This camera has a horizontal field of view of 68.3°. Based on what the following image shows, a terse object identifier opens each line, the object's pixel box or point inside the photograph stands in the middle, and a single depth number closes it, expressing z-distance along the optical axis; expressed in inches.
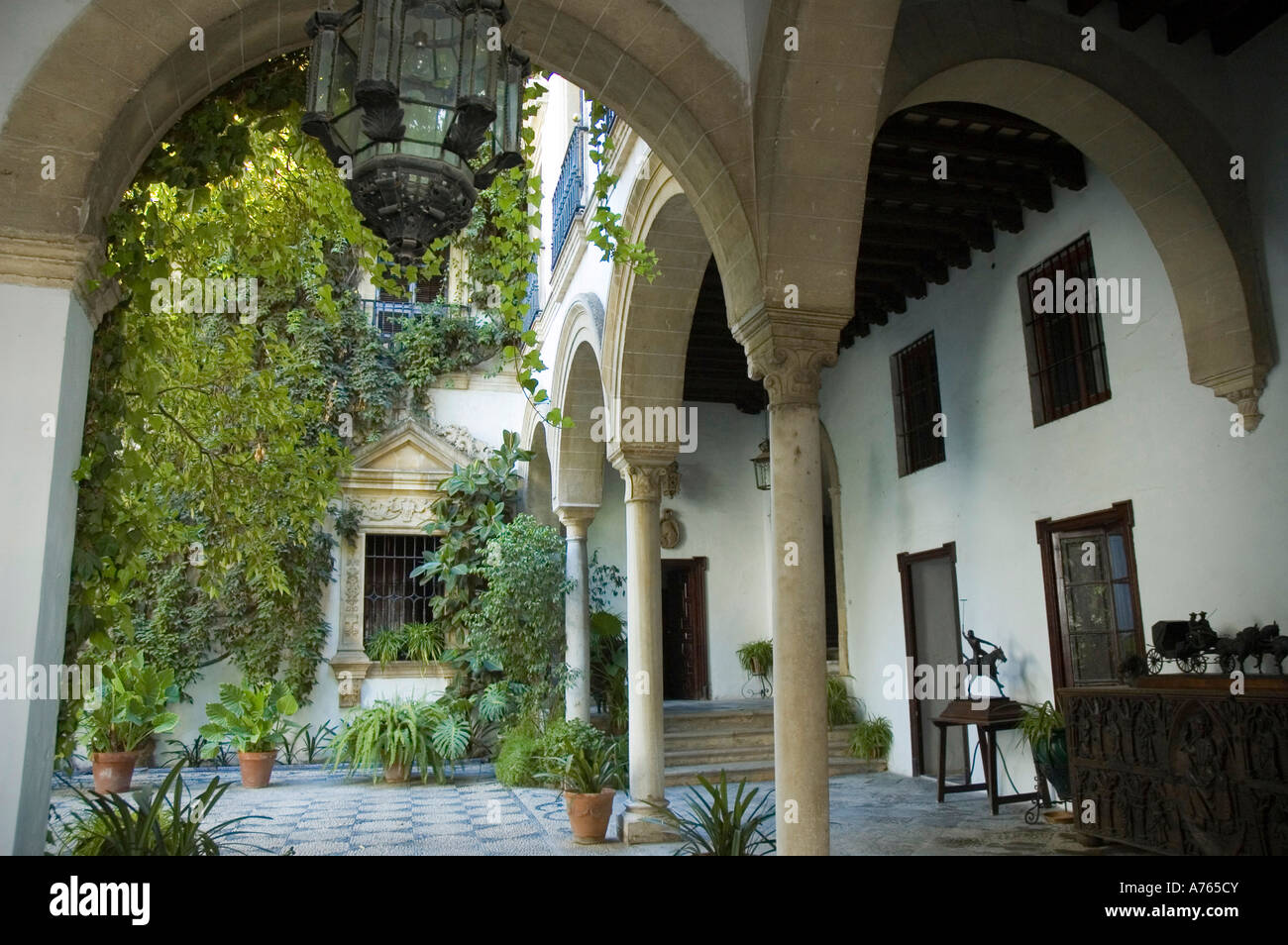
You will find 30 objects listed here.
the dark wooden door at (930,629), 376.5
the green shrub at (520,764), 384.5
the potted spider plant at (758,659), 523.2
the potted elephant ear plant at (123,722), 369.1
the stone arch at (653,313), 283.9
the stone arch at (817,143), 175.8
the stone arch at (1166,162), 225.3
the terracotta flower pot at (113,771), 369.1
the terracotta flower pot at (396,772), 396.5
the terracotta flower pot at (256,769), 388.2
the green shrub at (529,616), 413.1
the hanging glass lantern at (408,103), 86.0
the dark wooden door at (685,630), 534.0
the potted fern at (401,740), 395.5
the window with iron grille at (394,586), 507.8
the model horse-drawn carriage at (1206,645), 206.8
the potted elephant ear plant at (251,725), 389.7
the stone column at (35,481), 124.2
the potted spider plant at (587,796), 275.1
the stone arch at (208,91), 134.6
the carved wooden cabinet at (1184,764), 192.2
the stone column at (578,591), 405.7
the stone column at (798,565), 174.7
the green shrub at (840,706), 429.7
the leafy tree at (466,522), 487.8
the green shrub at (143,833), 168.6
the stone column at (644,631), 294.0
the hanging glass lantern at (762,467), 469.8
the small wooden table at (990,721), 299.1
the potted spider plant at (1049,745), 277.3
